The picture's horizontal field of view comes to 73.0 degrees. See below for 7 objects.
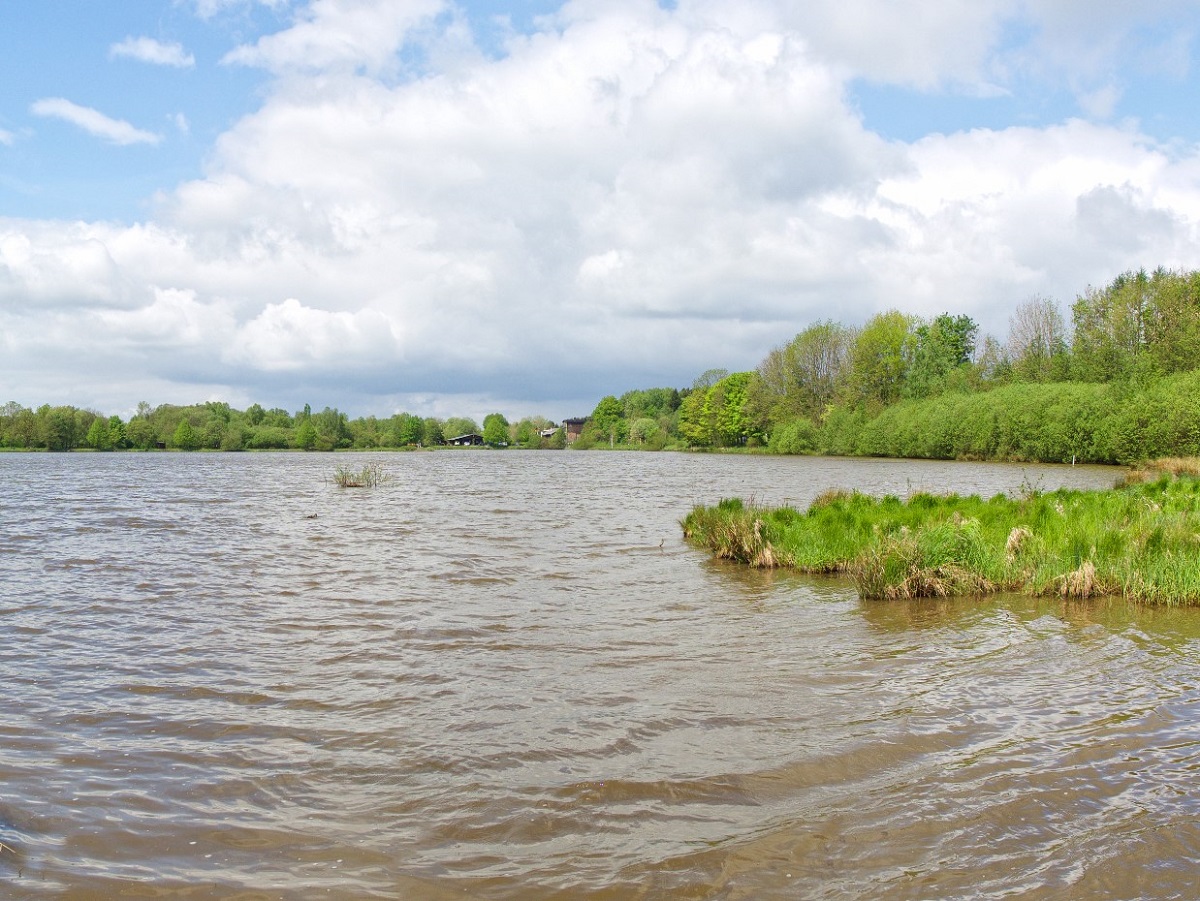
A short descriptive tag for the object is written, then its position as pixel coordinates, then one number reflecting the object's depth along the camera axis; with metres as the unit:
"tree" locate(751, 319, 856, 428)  102.94
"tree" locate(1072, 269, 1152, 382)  69.12
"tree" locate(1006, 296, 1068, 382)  80.94
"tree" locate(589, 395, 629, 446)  182.62
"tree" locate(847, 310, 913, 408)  97.50
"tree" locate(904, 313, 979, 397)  89.75
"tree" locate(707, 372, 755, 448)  123.06
